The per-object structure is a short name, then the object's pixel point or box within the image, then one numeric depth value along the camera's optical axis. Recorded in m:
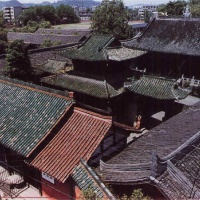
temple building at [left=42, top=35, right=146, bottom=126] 27.22
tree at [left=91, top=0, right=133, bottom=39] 58.75
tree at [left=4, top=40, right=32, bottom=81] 33.09
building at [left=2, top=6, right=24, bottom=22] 170.18
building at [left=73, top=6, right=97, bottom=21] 193.80
